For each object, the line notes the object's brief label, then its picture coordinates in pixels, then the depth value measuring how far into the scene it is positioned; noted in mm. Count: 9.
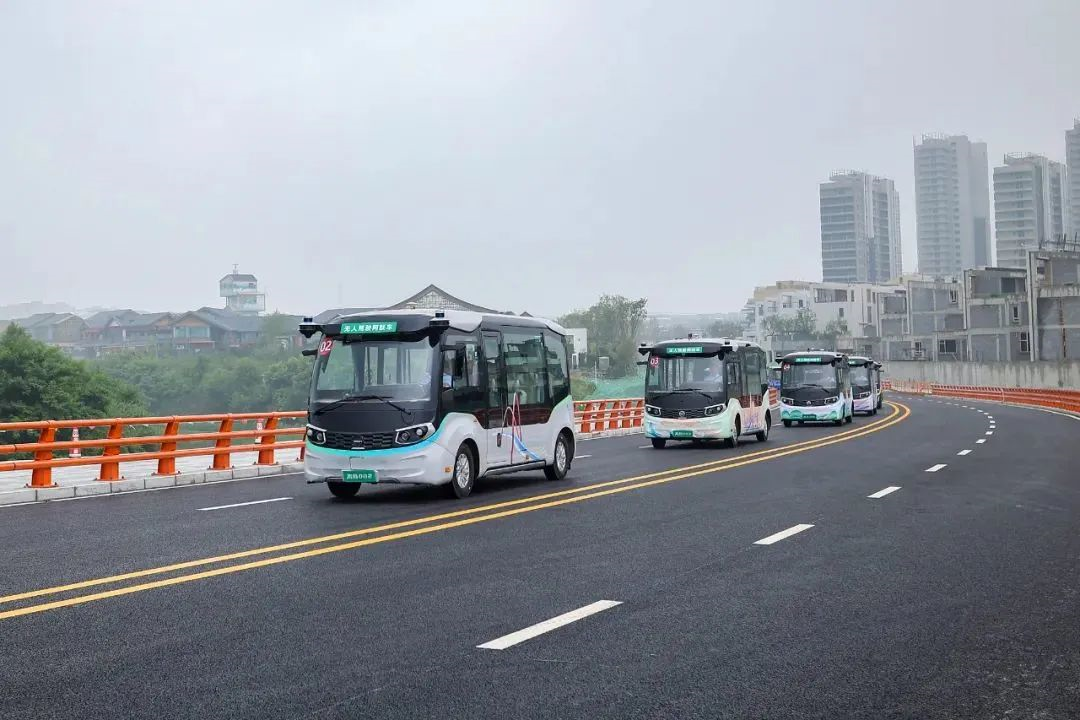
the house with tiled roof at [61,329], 166500
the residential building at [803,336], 190875
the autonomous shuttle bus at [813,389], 45594
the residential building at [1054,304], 103062
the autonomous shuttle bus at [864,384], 57719
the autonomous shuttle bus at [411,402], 17281
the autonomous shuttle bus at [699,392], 31703
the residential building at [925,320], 150250
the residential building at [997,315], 119625
